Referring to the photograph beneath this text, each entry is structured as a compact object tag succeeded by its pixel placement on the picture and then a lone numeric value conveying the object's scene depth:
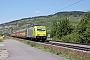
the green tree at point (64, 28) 74.38
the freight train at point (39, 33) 43.12
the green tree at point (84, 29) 49.74
